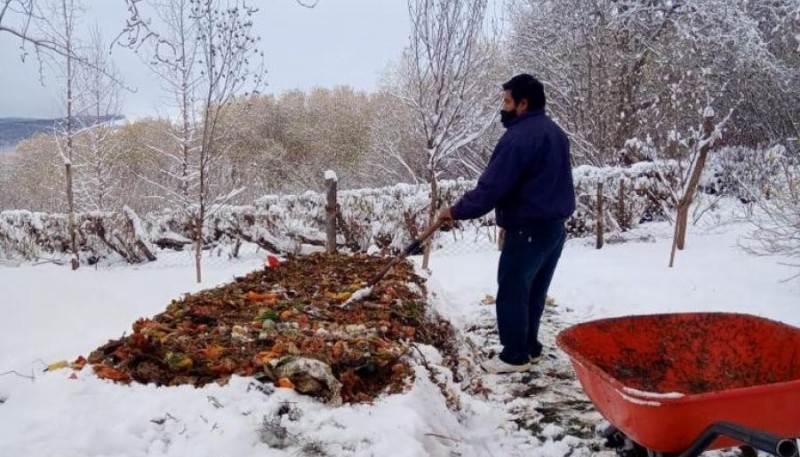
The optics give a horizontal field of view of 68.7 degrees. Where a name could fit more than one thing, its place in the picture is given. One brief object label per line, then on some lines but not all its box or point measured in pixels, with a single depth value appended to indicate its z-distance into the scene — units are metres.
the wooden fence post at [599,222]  9.50
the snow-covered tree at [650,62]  12.70
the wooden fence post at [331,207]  8.36
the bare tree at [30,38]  4.93
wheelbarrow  1.90
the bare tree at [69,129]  11.30
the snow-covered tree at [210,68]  8.33
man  3.46
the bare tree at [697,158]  7.29
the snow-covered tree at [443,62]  8.09
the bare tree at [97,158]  15.17
